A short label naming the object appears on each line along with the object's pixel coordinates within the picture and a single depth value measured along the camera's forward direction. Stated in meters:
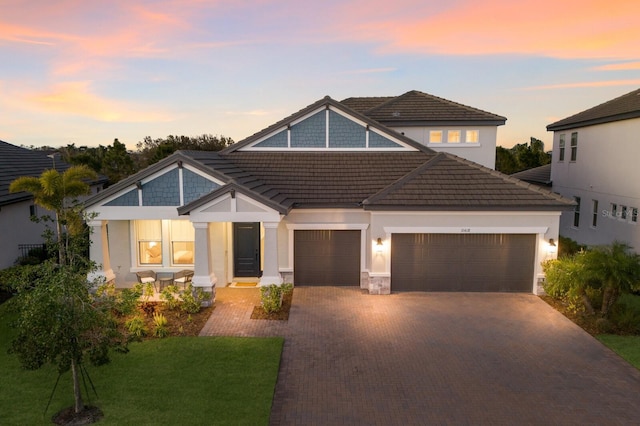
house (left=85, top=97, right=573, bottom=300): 14.23
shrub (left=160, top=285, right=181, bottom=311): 13.31
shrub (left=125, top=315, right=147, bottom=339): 11.38
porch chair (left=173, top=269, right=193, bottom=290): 15.38
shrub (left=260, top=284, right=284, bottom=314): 13.28
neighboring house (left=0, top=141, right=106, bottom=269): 17.50
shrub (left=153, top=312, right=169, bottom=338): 11.55
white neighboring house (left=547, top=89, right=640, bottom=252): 18.48
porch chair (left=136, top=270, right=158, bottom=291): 15.34
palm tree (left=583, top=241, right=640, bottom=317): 12.03
